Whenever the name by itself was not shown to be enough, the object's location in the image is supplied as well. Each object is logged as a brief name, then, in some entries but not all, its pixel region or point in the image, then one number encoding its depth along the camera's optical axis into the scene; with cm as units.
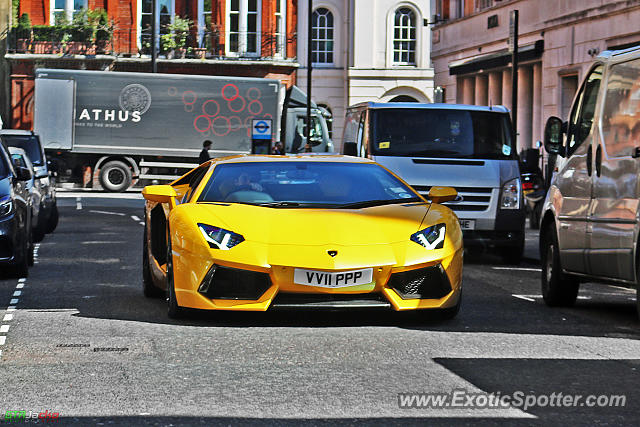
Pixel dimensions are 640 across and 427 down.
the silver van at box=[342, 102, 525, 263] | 1841
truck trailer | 4381
